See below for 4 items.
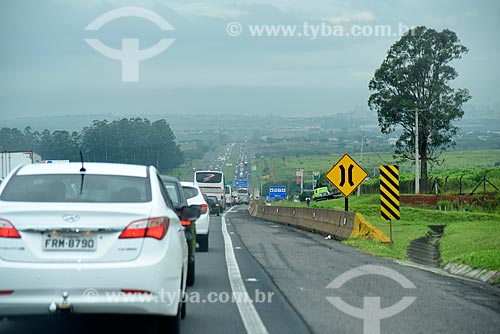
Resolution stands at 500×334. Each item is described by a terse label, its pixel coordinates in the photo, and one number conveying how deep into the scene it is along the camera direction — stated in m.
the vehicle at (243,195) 130.80
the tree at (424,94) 67.38
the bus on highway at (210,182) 74.25
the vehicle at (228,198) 104.31
